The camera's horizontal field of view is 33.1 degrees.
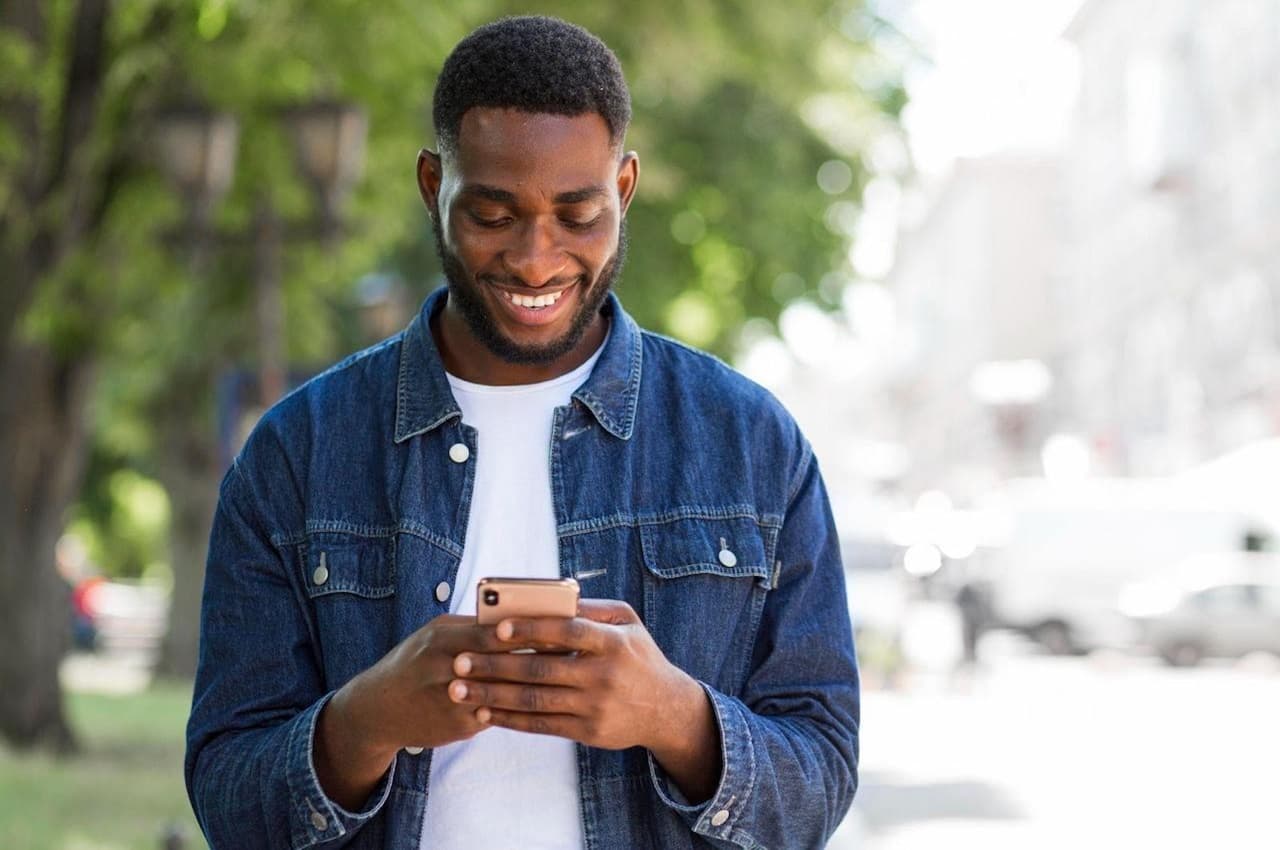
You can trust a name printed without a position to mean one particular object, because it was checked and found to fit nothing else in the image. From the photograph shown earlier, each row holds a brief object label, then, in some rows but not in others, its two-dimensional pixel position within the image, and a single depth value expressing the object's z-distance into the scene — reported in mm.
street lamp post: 12117
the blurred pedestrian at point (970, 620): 24281
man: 2631
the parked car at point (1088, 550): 30359
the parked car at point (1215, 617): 27609
